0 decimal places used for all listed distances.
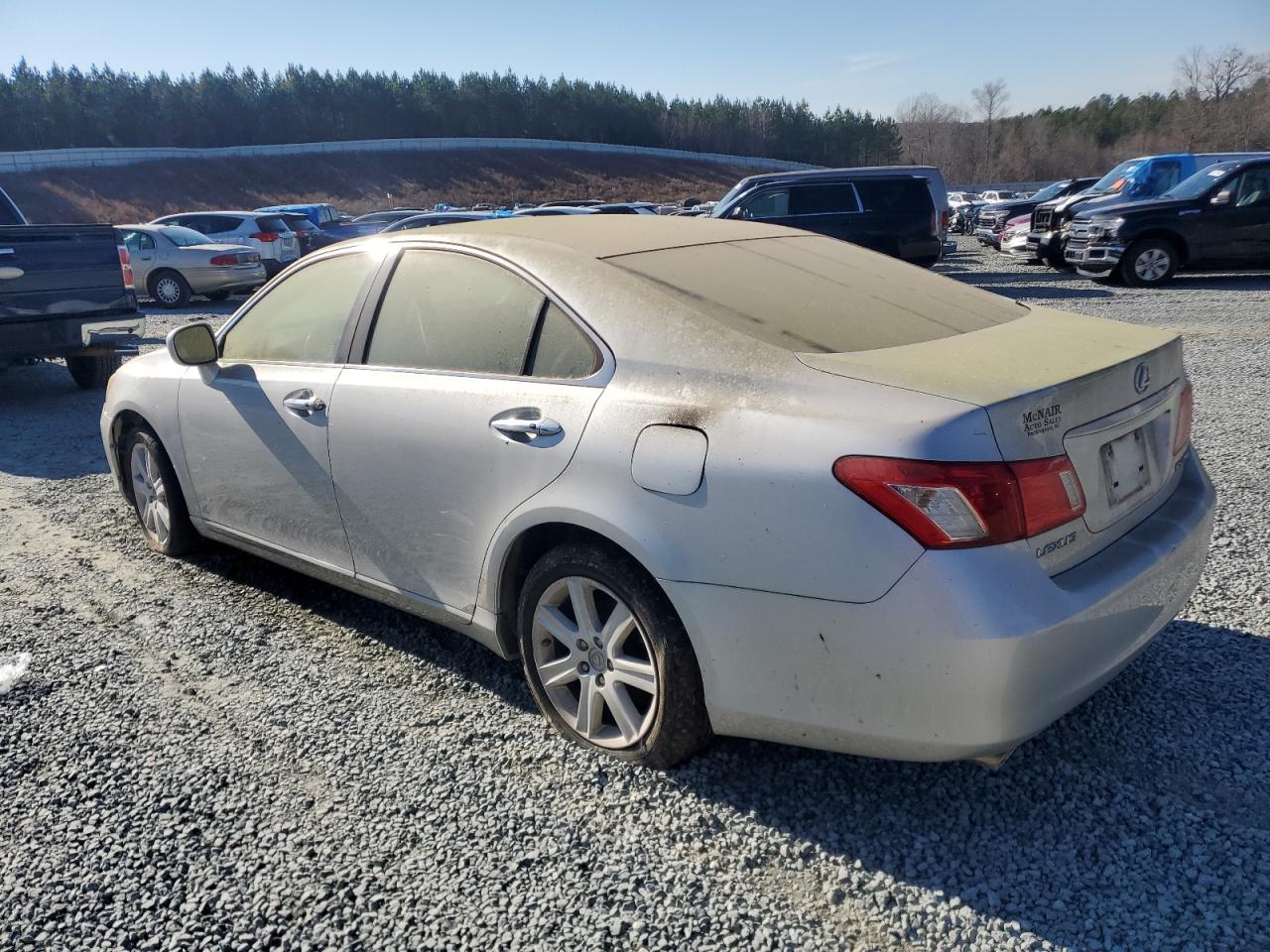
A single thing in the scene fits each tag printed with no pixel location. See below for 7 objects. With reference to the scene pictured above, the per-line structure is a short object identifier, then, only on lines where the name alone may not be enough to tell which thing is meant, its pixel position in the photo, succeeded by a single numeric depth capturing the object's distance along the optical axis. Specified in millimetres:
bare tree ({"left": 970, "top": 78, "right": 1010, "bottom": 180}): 98938
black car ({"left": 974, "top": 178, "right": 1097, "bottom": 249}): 22875
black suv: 14773
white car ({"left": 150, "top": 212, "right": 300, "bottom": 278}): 19656
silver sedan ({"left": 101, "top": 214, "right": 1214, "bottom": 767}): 2152
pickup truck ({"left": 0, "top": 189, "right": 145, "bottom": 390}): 8172
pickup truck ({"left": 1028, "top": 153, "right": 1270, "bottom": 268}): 16984
